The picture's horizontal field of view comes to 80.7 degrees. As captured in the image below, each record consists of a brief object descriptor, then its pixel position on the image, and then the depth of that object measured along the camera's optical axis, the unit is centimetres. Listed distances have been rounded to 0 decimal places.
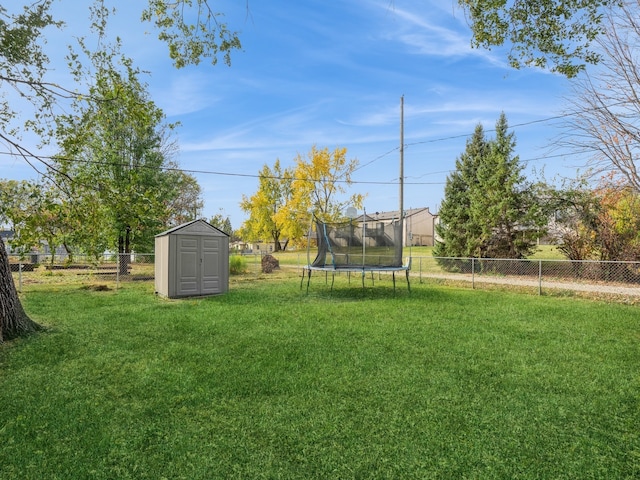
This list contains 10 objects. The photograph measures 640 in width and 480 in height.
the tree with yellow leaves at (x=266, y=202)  3241
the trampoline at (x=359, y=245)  975
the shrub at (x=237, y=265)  1479
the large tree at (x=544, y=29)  403
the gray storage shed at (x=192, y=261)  903
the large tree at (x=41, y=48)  446
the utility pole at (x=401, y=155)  1483
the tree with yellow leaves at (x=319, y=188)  2539
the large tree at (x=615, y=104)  767
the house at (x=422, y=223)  4496
